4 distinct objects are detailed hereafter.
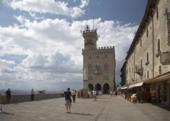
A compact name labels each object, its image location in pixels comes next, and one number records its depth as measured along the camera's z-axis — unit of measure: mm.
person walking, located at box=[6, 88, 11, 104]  14827
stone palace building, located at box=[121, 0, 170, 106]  12807
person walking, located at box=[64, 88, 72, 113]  10889
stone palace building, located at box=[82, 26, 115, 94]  55684
